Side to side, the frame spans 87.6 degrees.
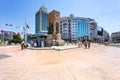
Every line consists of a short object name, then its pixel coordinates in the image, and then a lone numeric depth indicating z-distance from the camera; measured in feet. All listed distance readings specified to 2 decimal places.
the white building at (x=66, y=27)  142.58
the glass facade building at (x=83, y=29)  143.54
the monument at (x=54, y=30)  36.75
